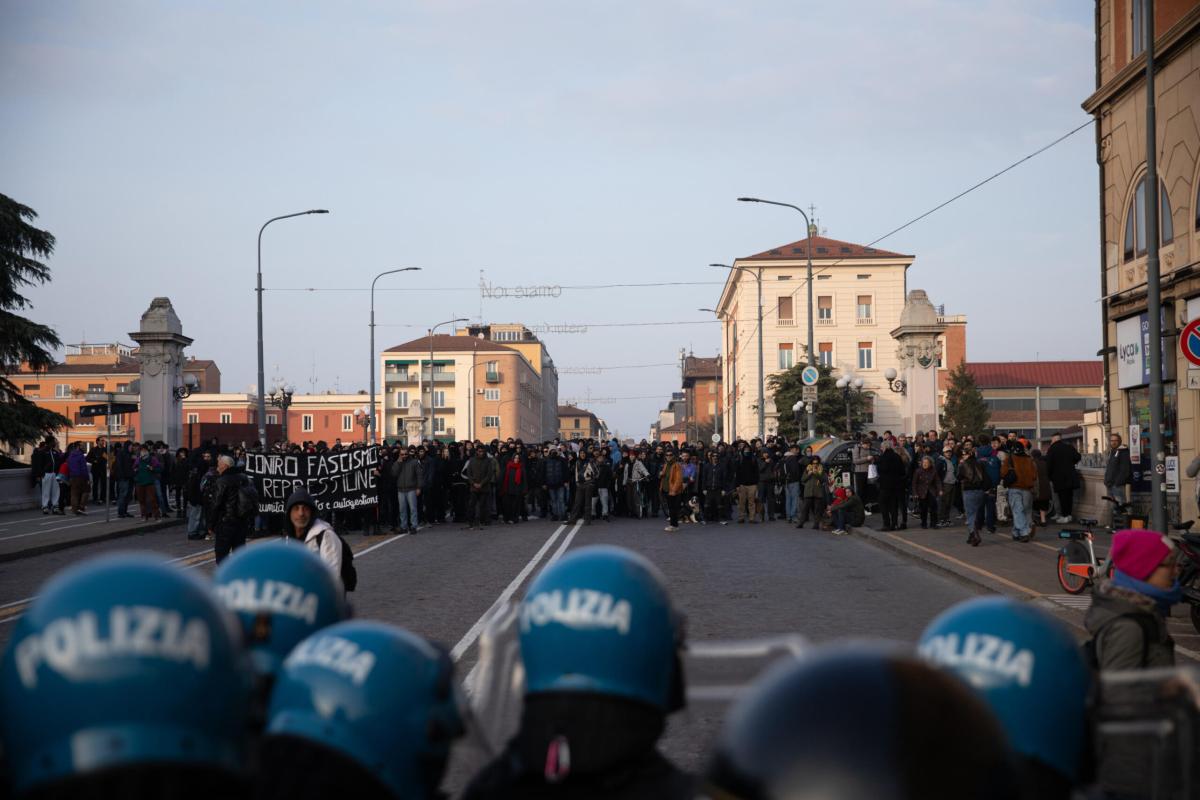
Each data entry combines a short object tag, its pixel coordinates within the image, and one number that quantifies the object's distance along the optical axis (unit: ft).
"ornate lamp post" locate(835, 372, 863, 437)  117.91
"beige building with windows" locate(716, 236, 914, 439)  282.56
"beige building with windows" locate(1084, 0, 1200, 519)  66.28
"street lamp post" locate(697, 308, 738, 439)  278.22
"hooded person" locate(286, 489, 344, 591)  26.81
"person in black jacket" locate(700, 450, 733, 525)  86.94
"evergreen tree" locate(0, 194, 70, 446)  110.22
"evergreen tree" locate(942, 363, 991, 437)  314.76
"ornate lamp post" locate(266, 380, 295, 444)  132.36
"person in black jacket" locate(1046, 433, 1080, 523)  72.74
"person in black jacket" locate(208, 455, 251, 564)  43.01
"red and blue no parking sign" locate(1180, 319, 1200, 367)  44.11
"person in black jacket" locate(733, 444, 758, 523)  87.20
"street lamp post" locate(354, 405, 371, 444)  148.25
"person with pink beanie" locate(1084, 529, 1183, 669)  14.49
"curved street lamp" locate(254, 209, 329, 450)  110.93
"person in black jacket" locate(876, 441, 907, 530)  73.09
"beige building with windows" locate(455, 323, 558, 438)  531.50
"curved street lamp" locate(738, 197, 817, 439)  112.68
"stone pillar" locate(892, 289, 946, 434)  122.31
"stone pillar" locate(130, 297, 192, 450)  110.01
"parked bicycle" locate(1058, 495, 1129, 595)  41.83
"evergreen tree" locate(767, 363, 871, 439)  241.76
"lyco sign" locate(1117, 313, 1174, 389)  71.82
